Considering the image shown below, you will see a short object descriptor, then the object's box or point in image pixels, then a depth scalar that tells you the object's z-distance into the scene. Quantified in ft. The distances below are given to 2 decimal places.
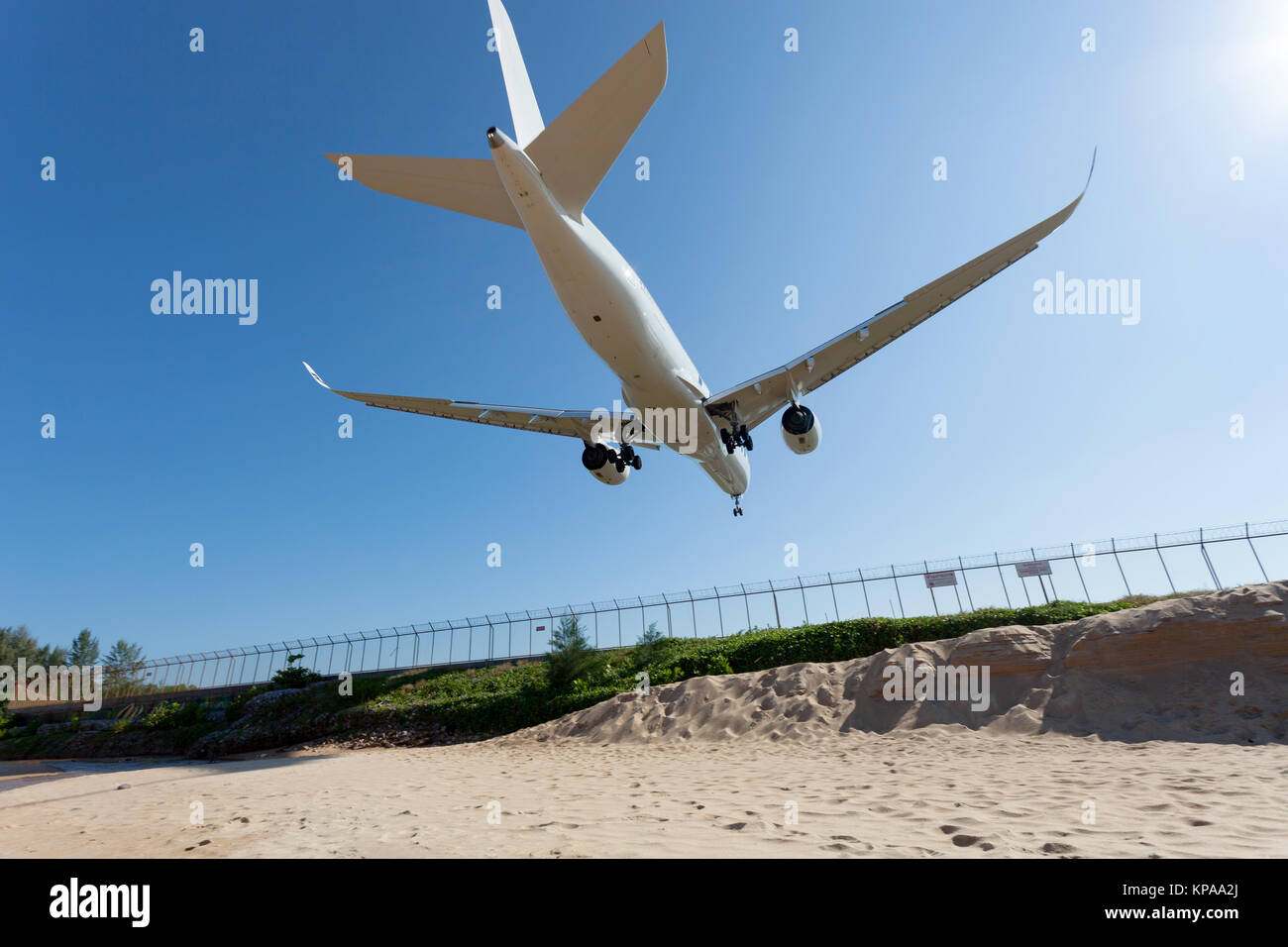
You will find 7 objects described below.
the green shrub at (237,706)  82.68
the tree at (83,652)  202.18
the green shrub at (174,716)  88.22
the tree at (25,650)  180.55
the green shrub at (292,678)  90.40
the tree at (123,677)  124.26
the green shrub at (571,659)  63.31
